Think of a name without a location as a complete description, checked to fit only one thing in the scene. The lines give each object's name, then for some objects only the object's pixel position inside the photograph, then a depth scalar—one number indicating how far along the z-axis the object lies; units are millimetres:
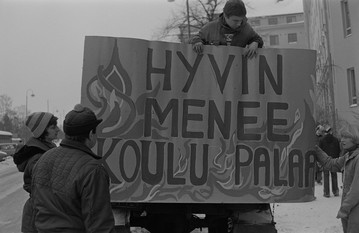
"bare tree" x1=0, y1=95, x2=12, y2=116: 93575
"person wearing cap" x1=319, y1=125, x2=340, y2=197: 10305
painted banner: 3652
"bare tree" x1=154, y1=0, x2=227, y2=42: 27953
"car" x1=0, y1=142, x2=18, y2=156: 38531
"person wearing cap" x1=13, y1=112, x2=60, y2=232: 3123
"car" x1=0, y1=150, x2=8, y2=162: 31423
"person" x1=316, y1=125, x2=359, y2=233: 3871
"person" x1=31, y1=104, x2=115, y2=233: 2240
